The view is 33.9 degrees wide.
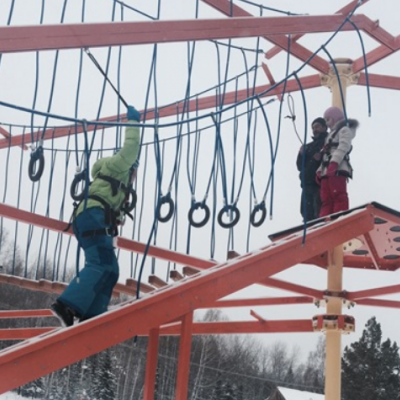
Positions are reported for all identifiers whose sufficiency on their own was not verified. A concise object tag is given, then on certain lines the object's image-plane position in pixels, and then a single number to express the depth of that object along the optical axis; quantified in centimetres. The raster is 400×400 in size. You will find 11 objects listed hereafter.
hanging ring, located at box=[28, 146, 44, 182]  393
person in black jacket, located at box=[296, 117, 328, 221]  655
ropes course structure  344
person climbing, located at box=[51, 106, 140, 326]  425
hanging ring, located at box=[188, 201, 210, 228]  502
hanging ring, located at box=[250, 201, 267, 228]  507
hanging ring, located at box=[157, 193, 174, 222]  484
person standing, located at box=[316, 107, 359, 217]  555
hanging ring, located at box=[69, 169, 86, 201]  451
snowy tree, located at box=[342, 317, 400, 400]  3525
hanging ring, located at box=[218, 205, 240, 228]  490
